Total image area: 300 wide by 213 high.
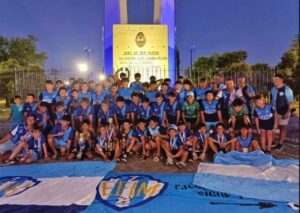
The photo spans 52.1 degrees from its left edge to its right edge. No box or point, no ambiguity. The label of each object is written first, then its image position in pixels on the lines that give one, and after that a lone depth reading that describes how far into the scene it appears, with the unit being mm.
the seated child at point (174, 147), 6219
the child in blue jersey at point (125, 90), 8189
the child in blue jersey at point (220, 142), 6359
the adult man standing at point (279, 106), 4145
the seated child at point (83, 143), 6634
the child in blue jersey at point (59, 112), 7327
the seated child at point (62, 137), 6902
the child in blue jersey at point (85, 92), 7957
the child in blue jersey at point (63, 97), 7726
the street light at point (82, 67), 14947
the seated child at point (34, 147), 6547
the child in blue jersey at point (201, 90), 7641
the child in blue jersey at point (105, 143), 6465
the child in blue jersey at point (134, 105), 7484
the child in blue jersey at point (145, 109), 7324
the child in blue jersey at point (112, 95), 7839
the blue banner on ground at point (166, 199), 3766
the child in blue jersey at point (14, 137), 6942
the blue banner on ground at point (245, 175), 4098
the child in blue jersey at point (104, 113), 7406
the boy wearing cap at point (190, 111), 7211
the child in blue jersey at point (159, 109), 7243
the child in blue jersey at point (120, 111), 7426
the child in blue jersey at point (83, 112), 7477
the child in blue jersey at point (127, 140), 6660
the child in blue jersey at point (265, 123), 6363
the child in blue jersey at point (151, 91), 7963
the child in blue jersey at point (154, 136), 6561
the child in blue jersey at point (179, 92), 7535
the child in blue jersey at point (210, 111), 7070
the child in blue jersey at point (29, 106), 7680
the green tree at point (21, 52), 28047
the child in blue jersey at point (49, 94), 7901
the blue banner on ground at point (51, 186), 3889
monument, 11531
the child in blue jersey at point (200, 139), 6398
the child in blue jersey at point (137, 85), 8486
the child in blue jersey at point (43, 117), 7328
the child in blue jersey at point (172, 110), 7223
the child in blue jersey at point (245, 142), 6228
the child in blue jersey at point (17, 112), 7988
